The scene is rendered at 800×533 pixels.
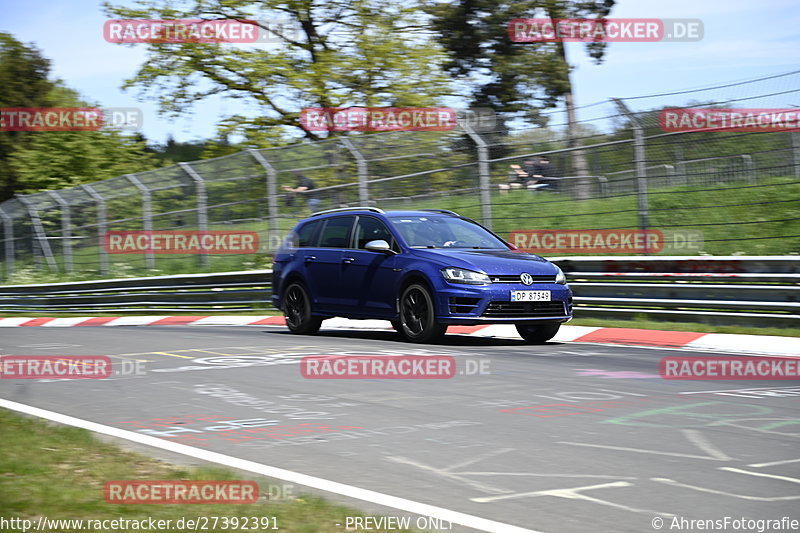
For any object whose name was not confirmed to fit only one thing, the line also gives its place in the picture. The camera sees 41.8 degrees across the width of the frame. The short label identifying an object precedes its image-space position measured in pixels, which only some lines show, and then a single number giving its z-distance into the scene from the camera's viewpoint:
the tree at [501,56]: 41.31
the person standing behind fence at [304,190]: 20.11
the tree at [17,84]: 69.19
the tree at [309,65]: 31.06
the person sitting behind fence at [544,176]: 15.43
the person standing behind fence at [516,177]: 15.77
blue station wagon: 11.60
